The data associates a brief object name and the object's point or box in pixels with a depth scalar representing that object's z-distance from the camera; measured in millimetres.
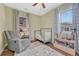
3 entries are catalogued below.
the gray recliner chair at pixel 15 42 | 799
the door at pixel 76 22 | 773
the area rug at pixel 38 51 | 819
